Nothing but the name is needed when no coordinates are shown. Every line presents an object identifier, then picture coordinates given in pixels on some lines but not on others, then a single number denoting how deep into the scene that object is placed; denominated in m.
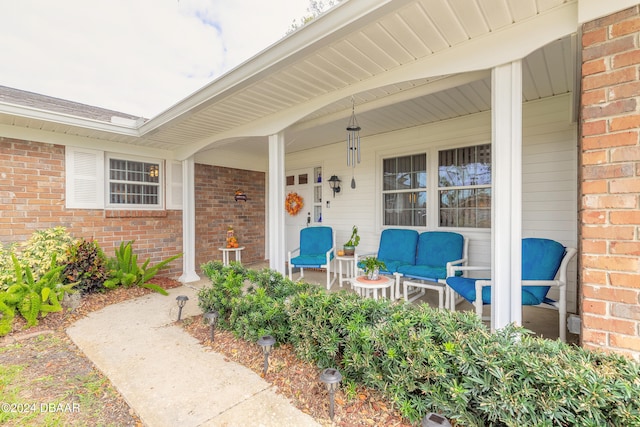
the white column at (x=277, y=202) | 3.88
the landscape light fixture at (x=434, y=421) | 1.26
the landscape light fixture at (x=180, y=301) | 3.25
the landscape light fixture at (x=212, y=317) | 2.69
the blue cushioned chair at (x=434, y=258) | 3.73
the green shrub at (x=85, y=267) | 3.87
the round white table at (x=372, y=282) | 3.35
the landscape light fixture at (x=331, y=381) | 1.58
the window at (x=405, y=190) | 4.80
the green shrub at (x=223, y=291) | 2.83
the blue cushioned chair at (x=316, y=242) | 5.47
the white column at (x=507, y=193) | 2.14
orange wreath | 6.64
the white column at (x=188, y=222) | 5.48
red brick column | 1.55
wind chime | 3.47
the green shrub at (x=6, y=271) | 3.34
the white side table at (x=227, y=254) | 5.88
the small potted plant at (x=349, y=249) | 4.84
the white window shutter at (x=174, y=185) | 5.59
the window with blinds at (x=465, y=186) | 4.15
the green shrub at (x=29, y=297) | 3.03
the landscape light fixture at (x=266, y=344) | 2.09
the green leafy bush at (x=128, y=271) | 4.30
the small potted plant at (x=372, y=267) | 3.46
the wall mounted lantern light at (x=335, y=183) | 5.77
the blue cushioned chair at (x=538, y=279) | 2.58
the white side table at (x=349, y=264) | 4.63
